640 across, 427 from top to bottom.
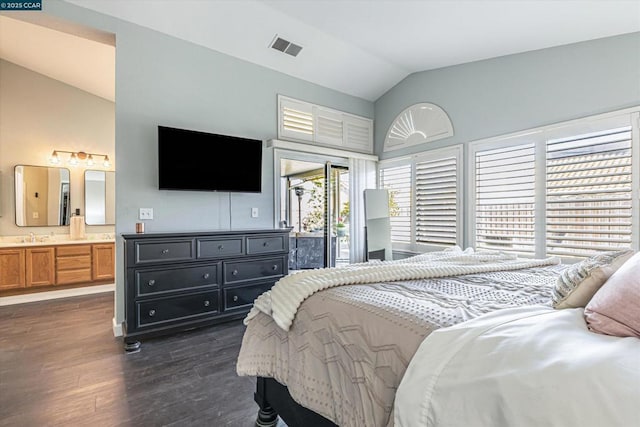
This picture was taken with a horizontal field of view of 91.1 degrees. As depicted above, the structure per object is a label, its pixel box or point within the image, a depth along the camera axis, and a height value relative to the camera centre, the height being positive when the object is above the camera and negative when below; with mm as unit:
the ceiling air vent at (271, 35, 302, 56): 3616 +1984
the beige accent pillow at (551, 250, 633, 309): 1010 -223
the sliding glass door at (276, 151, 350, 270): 4254 +91
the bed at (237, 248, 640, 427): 990 -419
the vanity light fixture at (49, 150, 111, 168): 4930 +925
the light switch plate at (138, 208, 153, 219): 3223 +11
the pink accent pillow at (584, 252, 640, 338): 784 -246
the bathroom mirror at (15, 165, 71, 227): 4703 +287
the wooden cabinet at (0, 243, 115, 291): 4270 -744
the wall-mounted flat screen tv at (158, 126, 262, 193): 3217 +578
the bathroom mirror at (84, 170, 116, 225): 5281 +293
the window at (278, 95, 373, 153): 4227 +1286
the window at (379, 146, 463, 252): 4016 +213
